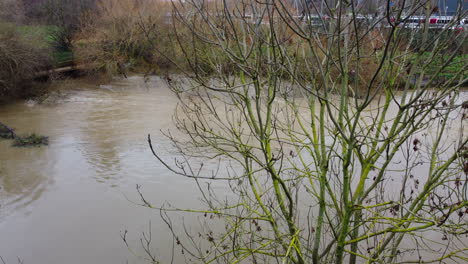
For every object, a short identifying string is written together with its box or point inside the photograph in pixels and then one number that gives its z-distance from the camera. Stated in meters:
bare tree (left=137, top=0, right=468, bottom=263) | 2.77
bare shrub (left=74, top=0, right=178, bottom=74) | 19.30
